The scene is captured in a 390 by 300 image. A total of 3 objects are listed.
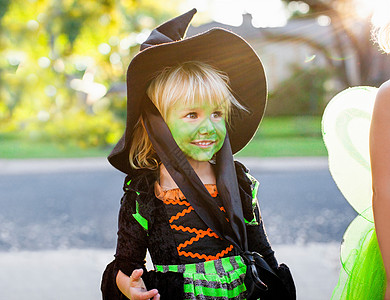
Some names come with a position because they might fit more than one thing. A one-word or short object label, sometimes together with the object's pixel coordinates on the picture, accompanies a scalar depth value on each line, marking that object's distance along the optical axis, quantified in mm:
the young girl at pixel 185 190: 1583
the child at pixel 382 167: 1194
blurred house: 17594
